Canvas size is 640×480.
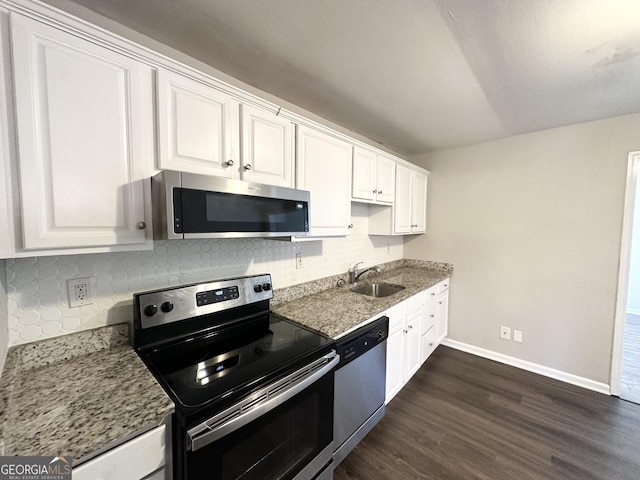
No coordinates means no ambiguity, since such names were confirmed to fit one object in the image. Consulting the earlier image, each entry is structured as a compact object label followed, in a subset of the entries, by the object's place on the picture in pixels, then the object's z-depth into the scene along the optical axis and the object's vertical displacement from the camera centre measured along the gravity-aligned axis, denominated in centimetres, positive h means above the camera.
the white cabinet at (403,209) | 267 +20
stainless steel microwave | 100 +8
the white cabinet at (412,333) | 201 -100
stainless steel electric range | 86 -62
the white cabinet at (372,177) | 211 +46
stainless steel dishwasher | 148 -102
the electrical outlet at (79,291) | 110 -30
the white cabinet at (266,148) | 133 +45
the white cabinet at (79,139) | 81 +31
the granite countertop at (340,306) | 154 -58
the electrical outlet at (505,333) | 282 -118
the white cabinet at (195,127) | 106 +45
